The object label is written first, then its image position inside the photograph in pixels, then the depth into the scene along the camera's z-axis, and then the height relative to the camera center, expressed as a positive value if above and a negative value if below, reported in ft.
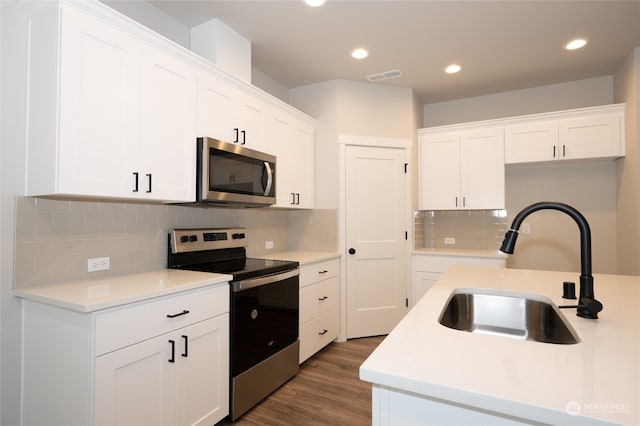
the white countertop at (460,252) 11.59 -1.21
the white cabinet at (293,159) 9.93 +1.85
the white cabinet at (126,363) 4.70 -2.22
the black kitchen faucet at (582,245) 3.84 -0.30
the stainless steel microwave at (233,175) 7.13 +1.00
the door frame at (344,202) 11.59 +0.59
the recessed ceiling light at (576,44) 9.36 +4.87
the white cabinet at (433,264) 11.55 -1.58
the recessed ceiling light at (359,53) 9.86 +4.84
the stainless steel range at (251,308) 6.86 -2.00
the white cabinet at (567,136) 10.72 +2.74
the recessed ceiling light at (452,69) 10.96 +4.88
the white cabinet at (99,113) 5.08 +1.73
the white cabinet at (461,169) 12.13 +1.83
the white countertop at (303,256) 9.54 -1.15
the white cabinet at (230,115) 7.38 +2.44
